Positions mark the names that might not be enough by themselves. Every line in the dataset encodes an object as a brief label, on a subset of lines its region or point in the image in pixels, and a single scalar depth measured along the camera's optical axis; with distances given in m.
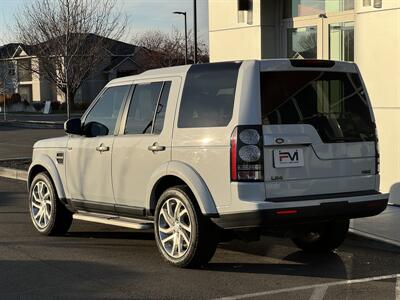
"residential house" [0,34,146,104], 65.31
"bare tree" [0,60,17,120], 54.50
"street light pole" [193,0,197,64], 30.85
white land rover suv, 5.59
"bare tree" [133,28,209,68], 58.38
